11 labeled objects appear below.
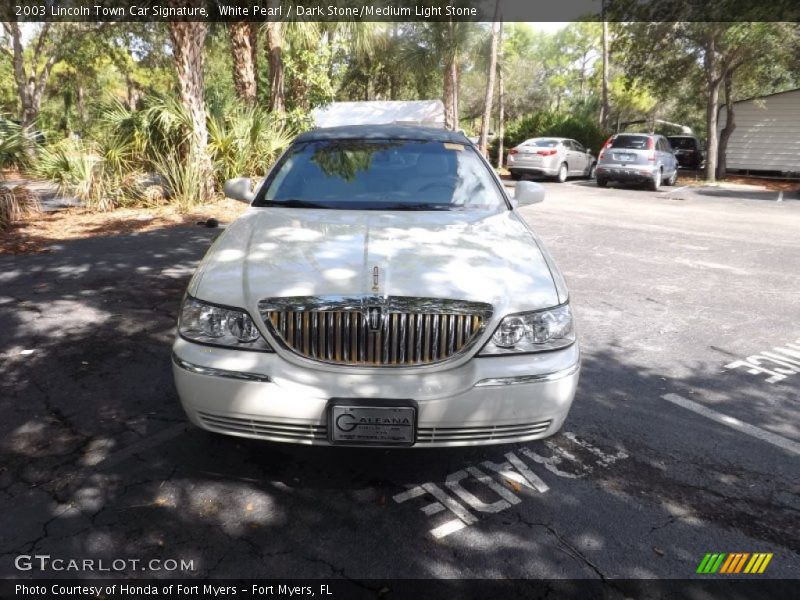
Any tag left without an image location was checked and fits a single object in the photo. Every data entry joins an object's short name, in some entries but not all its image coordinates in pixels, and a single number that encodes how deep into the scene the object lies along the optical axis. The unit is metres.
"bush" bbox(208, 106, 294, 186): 11.27
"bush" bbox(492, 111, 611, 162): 26.42
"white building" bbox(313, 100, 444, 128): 26.67
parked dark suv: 25.94
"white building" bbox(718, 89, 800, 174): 22.73
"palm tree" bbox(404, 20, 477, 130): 24.02
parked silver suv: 17.80
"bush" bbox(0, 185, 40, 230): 8.88
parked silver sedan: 20.00
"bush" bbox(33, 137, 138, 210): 10.45
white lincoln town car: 2.45
